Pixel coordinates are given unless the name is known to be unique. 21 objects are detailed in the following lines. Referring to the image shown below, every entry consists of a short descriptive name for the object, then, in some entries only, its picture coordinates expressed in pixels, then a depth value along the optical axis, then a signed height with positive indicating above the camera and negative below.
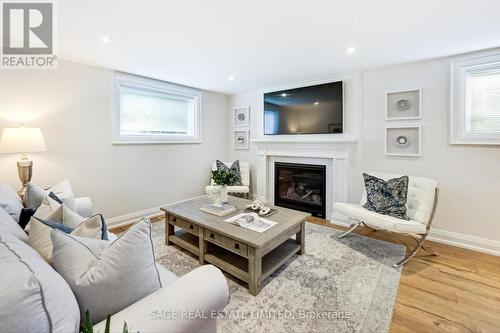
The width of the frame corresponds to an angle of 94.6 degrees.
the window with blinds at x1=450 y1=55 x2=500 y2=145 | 2.55 +0.74
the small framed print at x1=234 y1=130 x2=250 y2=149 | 4.64 +0.55
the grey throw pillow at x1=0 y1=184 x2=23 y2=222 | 1.55 -0.26
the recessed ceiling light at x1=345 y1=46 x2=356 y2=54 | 2.50 +1.29
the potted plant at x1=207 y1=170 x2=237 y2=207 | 2.56 -0.24
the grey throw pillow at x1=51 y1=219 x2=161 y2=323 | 0.83 -0.39
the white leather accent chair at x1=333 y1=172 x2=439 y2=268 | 2.27 -0.52
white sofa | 0.61 -0.44
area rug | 1.57 -1.03
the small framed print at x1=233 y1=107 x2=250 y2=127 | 4.62 +1.00
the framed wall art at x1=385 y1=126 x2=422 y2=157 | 2.94 +0.33
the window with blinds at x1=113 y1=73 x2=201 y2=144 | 3.39 +0.90
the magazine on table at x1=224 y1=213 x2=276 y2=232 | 2.12 -0.54
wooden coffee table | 1.88 -0.69
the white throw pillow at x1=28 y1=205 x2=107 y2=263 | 1.03 -0.32
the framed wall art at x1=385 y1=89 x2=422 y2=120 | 2.92 +0.80
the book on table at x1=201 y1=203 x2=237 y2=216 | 2.46 -0.48
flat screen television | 3.51 +0.92
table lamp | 2.24 +0.21
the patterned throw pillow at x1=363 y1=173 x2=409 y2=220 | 2.52 -0.34
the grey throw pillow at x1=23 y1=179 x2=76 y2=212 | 1.84 -0.25
